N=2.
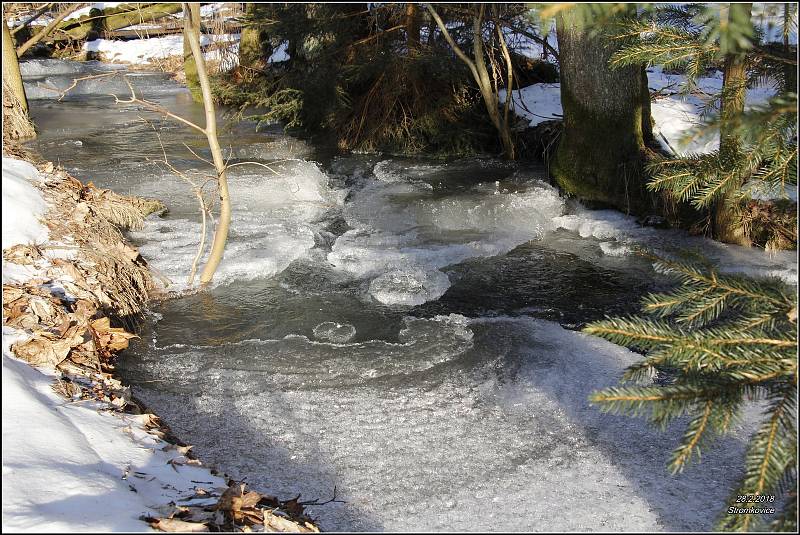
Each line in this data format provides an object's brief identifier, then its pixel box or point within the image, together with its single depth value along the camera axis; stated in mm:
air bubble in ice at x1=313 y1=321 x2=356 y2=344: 4551
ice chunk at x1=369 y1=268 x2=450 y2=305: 5180
